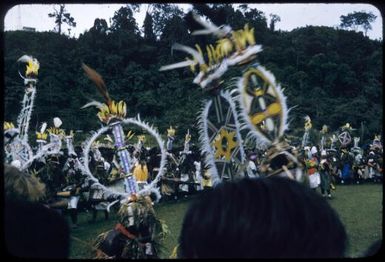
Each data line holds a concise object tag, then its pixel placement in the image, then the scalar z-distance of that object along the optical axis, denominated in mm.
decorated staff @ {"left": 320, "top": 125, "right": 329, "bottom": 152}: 7671
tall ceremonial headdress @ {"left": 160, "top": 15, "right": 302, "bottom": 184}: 1934
